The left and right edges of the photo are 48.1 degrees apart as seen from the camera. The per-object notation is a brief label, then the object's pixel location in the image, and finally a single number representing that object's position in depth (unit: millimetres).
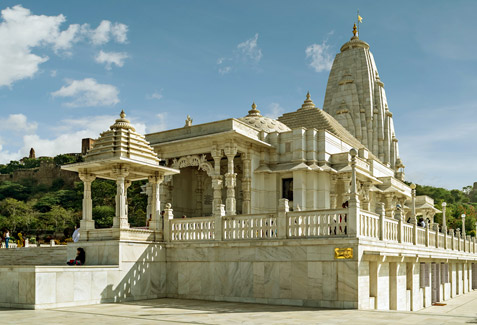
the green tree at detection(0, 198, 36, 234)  73250
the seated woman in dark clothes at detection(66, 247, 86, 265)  18578
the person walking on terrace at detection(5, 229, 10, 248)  31503
